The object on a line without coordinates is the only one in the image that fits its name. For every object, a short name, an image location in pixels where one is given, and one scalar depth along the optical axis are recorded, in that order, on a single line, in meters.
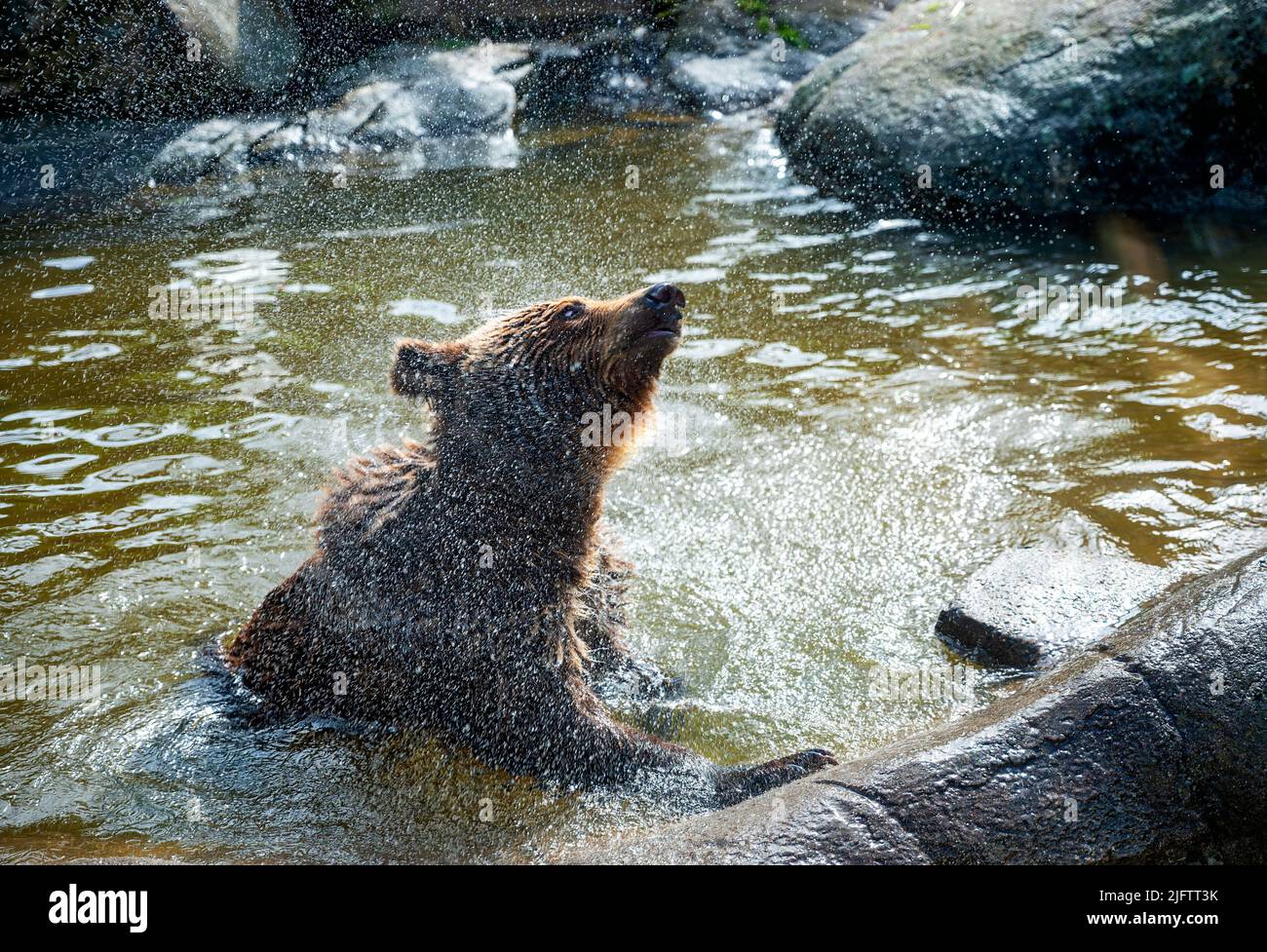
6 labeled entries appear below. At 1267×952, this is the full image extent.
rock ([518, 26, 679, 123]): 14.08
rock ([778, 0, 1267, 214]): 9.95
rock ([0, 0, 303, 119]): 12.69
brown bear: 4.20
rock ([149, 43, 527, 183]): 12.34
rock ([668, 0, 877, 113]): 13.95
